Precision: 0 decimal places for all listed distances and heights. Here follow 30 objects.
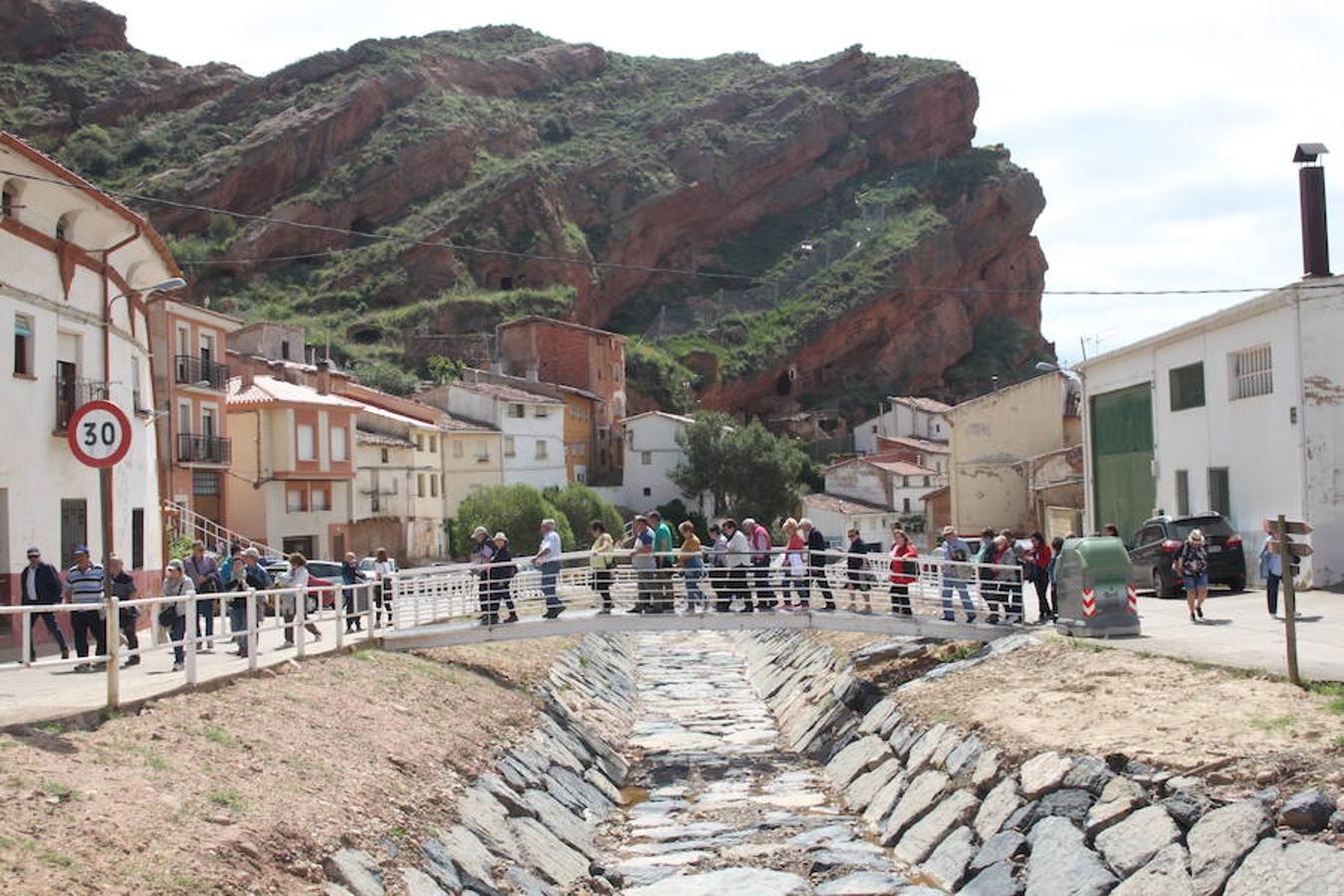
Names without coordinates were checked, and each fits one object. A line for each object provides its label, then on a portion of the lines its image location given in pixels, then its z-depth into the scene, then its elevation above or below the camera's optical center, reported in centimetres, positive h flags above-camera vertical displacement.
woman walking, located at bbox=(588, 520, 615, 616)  2381 -100
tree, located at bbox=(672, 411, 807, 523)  7881 +191
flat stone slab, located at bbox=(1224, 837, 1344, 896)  977 -286
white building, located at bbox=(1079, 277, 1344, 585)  2712 +160
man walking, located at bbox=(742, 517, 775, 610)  2397 -110
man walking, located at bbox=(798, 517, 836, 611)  2355 -88
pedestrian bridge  2302 -182
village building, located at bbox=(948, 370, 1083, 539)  5628 +202
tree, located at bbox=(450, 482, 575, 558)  6150 -30
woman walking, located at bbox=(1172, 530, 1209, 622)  2233 -134
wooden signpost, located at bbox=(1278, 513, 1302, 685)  1417 -134
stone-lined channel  1530 -433
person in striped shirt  1780 -94
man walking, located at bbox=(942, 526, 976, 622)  2272 -135
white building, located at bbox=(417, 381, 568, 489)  7275 +494
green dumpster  2061 -153
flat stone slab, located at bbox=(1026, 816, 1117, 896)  1180 -337
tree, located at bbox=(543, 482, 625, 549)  6881 -11
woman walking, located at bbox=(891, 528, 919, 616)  2302 -130
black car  2758 -127
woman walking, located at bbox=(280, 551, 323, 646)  1963 -117
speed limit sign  1303 +84
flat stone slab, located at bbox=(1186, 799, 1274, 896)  1075 -287
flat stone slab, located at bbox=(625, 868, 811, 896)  1476 -424
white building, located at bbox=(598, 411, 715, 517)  8375 +277
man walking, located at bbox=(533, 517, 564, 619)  2347 -93
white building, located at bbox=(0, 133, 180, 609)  2298 +329
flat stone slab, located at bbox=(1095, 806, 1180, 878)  1166 -307
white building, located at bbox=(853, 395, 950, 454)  9519 +530
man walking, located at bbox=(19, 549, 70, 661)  1856 -85
